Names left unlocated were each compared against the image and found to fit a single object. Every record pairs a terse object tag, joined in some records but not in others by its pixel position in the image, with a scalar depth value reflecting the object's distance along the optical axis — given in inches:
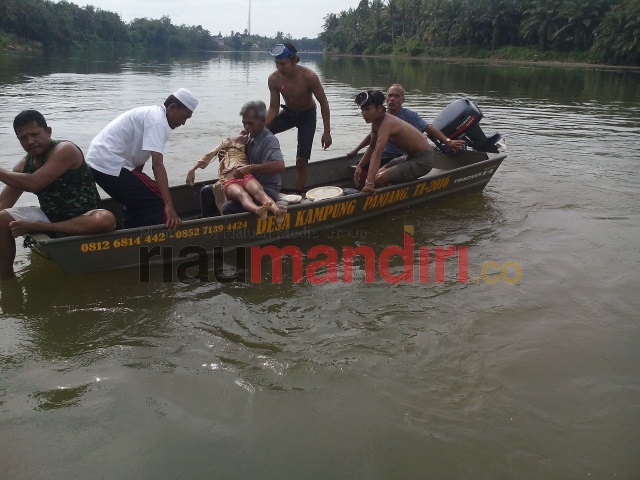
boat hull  191.5
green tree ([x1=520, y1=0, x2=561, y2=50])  1959.9
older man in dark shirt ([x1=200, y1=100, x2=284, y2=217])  221.7
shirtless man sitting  252.7
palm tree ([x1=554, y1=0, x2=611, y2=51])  1851.6
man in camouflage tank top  172.7
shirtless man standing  257.6
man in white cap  199.0
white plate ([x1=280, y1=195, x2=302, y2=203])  247.4
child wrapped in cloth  214.1
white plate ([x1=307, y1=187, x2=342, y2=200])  262.2
